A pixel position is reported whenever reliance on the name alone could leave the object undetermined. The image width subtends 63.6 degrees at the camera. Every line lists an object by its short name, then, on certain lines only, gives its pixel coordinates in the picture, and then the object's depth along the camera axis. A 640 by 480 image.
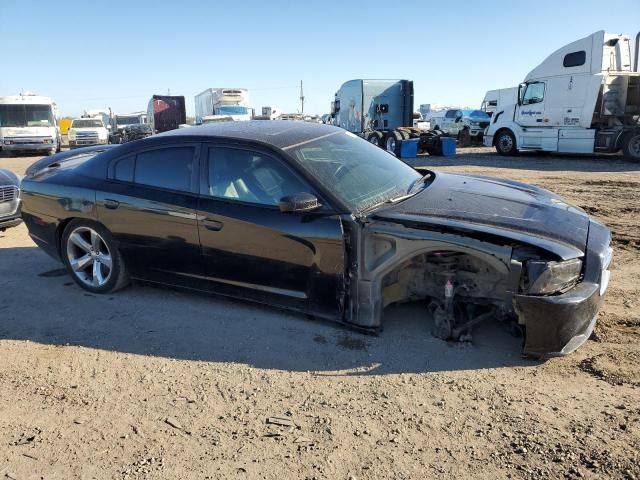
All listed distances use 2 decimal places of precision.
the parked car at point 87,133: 28.05
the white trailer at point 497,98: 33.82
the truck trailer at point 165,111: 33.44
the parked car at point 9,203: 7.23
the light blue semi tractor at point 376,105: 22.33
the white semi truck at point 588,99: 16.80
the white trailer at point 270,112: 41.89
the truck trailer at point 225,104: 31.39
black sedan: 3.31
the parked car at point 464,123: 28.07
